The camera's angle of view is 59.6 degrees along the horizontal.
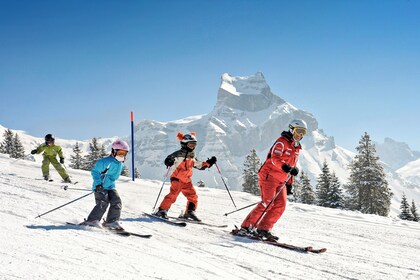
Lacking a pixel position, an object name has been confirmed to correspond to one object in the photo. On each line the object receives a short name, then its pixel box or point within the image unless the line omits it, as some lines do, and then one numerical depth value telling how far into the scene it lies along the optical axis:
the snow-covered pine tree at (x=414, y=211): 33.75
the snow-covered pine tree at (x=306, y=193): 38.22
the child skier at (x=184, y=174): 8.25
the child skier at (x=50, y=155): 12.44
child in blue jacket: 6.22
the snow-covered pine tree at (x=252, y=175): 40.53
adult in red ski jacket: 6.69
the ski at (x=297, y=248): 5.75
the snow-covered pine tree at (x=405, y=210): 30.39
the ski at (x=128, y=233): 5.75
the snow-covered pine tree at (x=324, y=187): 34.88
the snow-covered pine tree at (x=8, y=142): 47.40
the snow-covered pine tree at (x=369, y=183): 30.56
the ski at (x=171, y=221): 7.14
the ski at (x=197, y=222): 7.63
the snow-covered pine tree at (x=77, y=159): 48.25
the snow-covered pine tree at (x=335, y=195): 34.31
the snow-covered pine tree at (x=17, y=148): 46.35
